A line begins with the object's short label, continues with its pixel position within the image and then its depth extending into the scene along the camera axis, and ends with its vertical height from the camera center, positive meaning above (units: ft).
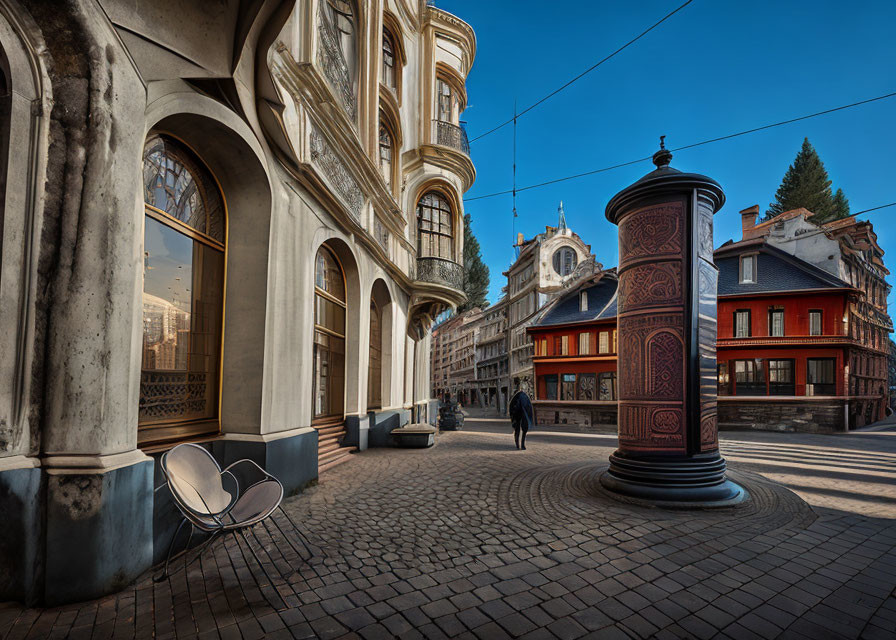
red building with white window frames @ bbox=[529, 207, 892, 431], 67.67 +2.26
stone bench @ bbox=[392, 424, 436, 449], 36.27 -7.20
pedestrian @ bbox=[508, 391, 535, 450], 36.99 -5.26
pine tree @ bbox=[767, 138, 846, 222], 139.85 +56.55
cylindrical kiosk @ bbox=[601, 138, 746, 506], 19.38 +0.22
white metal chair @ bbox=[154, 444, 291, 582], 10.89 -4.27
